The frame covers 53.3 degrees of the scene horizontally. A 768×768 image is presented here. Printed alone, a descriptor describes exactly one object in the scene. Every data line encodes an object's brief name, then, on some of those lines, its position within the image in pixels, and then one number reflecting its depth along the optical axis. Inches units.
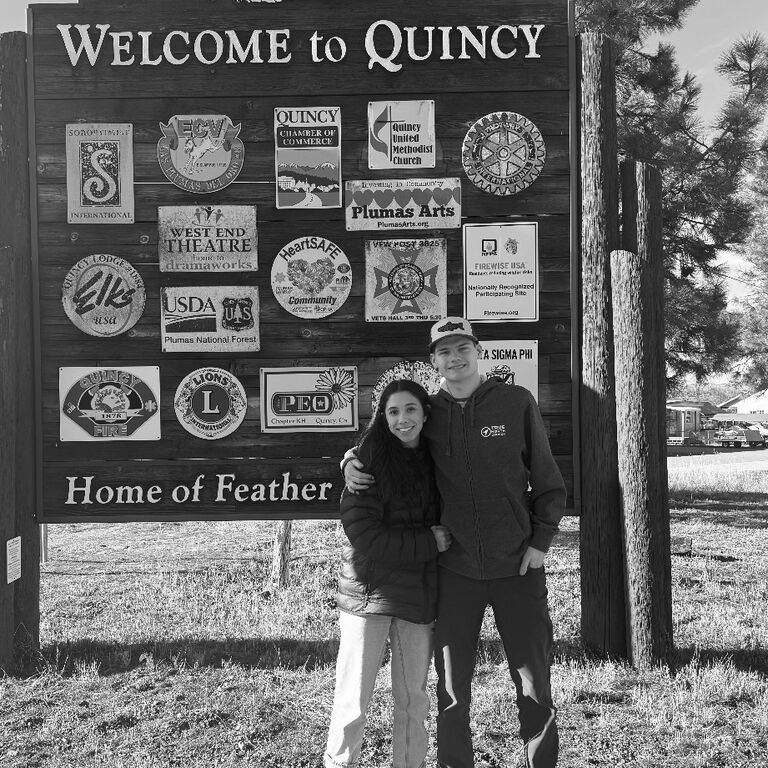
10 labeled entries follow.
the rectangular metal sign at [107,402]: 188.7
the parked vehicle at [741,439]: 1797.5
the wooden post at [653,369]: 174.9
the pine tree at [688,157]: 422.0
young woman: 118.0
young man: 120.9
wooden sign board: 187.8
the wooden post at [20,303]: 185.0
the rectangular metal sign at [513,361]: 187.2
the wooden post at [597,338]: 182.7
